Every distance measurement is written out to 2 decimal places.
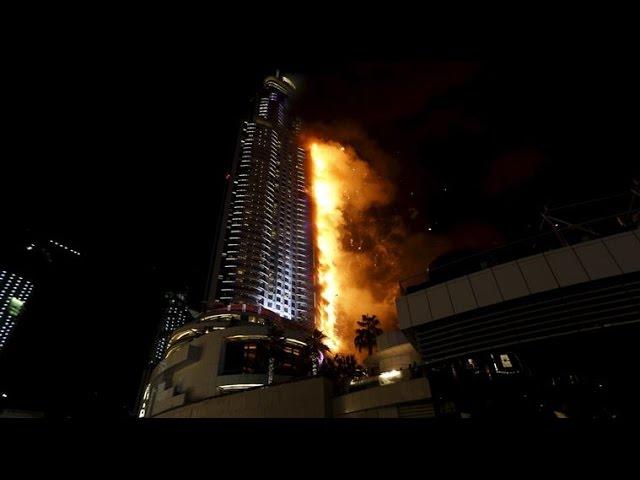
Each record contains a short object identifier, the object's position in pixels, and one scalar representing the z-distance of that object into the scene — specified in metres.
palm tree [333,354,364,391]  27.34
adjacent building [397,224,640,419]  12.98
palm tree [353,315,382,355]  65.25
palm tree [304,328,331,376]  58.31
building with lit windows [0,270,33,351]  117.25
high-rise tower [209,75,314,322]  89.75
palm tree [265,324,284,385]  52.63
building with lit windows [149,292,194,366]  148.54
